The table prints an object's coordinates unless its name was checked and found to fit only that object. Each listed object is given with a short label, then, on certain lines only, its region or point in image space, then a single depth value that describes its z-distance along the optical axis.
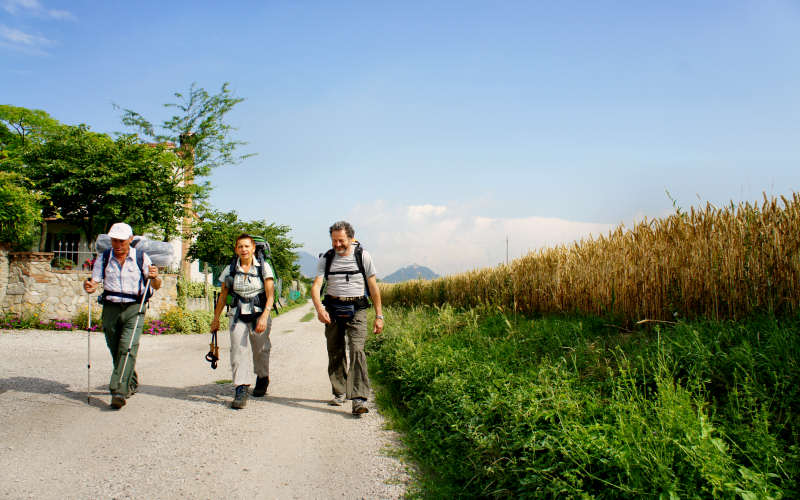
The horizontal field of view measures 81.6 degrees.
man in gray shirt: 5.73
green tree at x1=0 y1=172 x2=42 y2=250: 12.73
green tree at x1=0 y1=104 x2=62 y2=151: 30.19
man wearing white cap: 5.83
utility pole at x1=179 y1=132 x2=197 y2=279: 26.30
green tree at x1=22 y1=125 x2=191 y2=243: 17.16
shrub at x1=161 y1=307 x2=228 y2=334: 15.83
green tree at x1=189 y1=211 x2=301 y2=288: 25.75
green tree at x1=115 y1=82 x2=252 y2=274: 28.42
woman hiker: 5.85
